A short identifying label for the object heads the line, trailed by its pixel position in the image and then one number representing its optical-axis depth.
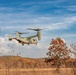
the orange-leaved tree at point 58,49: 68.12
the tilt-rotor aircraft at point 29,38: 63.17
